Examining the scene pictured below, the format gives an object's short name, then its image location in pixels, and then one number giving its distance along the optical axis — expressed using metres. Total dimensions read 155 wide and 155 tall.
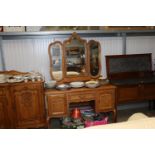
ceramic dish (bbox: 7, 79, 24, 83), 2.44
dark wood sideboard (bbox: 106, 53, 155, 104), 2.85
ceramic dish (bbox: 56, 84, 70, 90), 2.59
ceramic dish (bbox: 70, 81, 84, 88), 2.67
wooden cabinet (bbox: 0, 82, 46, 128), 2.41
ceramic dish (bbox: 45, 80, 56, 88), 2.70
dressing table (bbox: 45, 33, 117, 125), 2.54
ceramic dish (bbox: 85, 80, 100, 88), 2.63
